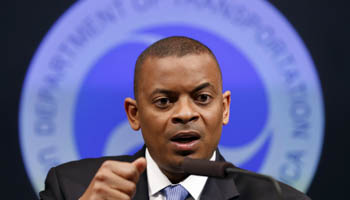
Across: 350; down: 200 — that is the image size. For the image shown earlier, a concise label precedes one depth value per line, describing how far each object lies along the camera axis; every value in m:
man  3.50
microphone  3.28
